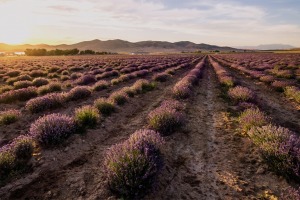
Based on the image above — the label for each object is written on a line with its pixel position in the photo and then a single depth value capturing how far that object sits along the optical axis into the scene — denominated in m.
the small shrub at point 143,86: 14.50
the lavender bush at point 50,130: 6.38
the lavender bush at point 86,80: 18.27
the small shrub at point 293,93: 12.12
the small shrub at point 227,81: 15.95
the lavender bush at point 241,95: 11.23
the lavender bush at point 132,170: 4.27
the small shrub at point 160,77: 19.94
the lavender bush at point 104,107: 9.77
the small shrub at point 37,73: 24.25
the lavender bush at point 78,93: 12.24
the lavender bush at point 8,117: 8.47
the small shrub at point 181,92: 12.70
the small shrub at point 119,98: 11.37
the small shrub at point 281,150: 4.87
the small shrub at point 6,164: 5.11
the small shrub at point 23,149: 5.71
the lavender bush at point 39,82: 17.69
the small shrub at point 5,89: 15.40
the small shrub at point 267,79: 18.00
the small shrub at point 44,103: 9.84
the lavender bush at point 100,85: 15.32
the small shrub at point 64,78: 21.75
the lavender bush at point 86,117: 7.98
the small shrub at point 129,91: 13.27
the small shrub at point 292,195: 3.92
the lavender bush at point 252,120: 7.39
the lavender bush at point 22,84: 16.46
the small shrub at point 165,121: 7.50
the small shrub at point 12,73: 23.85
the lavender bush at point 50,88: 14.08
